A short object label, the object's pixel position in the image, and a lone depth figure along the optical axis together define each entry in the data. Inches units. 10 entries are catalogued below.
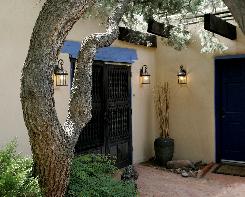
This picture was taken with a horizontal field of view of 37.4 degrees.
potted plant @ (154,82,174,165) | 292.7
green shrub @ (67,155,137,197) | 150.4
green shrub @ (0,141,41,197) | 117.9
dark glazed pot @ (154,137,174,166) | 292.2
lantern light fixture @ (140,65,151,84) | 293.3
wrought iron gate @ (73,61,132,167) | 243.3
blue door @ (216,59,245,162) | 289.0
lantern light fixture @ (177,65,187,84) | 302.9
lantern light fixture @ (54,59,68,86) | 207.0
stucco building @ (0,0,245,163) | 289.4
